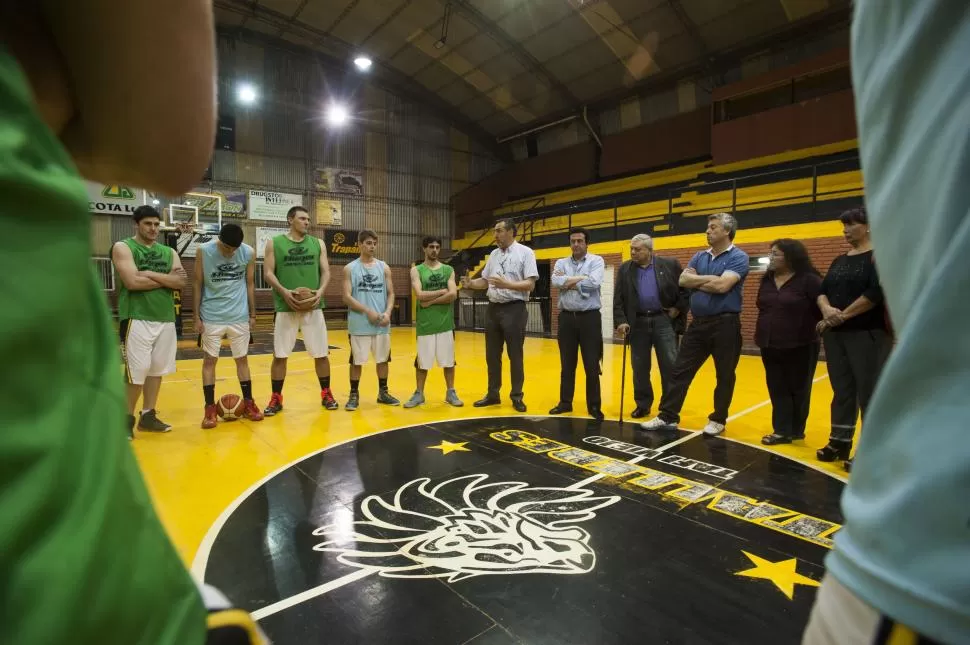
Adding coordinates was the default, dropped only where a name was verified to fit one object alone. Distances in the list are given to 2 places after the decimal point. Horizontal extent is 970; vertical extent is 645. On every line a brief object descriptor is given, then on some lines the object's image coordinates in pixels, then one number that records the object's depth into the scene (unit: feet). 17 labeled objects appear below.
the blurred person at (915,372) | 1.53
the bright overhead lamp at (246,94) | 56.39
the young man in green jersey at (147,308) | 13.51
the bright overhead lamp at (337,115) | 61.00
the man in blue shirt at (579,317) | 16.34
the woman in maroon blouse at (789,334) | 13.42
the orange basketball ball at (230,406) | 15.52
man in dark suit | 16.30
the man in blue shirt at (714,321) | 14.01
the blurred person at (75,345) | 0.97
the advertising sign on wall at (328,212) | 62.39
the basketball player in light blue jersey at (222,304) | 14.98
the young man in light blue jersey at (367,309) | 16.98
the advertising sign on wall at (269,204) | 57.67
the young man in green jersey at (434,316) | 17.43
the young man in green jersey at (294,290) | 15.84
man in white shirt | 17.15
